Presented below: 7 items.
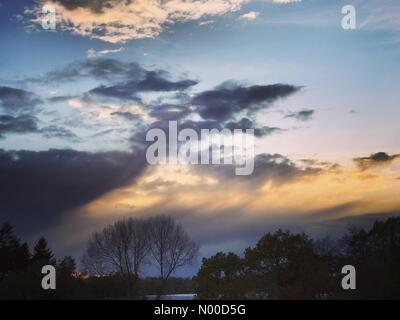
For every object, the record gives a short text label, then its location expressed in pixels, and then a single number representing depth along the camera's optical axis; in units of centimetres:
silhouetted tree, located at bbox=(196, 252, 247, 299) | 5553
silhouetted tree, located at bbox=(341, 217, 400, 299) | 3888
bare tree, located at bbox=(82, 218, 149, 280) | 6109
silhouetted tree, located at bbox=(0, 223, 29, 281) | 5812
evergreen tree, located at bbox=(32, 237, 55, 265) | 6619
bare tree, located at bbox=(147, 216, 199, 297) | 6212
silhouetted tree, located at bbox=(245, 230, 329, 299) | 4900
